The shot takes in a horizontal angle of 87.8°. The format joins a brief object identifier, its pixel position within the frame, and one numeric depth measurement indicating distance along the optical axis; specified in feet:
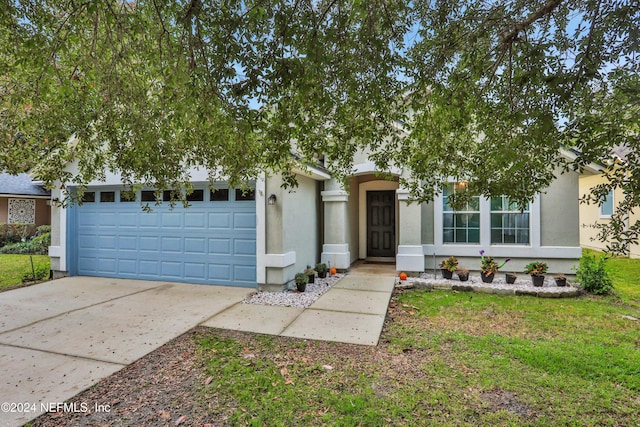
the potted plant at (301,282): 24.23
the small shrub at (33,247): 46.32
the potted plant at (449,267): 27.78
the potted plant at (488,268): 26.63
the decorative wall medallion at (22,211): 54.34
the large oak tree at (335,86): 10.44
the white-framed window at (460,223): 29.25
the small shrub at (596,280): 24.27
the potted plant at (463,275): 27.14
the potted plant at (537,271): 25.34
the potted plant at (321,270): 28.85
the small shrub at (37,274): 29.37
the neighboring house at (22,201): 52.42
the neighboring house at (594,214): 41.37
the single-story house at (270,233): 25.44
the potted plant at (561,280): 25.32
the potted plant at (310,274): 26.84
